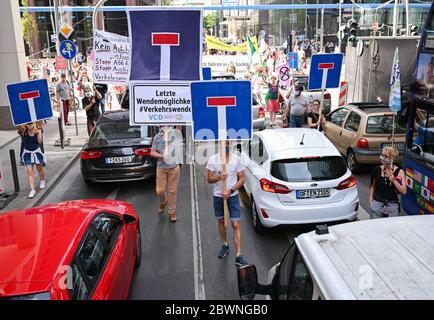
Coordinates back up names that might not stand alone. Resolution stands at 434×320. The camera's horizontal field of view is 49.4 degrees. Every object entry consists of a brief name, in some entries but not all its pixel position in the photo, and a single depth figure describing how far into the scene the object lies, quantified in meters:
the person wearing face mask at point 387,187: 6.46
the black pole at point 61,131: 14.28
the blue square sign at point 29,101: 9.38
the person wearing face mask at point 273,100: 18.28
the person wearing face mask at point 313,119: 13.17
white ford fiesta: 7.23
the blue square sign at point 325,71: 11.72
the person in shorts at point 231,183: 6.60
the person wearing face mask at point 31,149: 9.90
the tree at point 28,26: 50.69
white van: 2.52
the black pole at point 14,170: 10.23
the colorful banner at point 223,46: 27.32
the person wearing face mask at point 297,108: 13.88
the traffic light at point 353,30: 22.89
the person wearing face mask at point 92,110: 16.06
